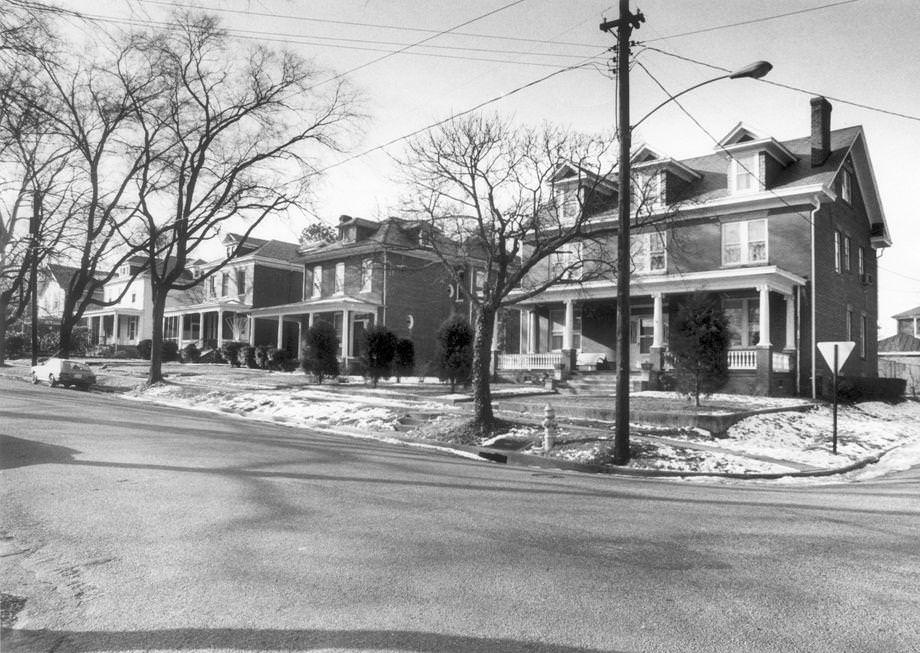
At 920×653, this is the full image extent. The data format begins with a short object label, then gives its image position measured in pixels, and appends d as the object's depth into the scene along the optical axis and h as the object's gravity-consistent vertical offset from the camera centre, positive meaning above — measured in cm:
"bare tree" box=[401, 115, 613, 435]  1580 +315
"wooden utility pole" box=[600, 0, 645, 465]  1286 +276
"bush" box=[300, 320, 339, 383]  2720 +3
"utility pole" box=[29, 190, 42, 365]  2815 +471
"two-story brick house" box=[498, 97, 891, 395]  2398 +352
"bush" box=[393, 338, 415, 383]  2685 -9
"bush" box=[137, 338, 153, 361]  4749 +15
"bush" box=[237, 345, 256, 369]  3744 -21
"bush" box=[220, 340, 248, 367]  3856 +6
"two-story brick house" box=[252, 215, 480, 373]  3619 +314
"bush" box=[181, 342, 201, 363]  4244 -14
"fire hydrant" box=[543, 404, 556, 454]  1450 -156
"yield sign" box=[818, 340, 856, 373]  1491 +18
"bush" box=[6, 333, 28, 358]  5212 +30
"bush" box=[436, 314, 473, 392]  2353 +11
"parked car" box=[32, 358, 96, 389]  2861 -96
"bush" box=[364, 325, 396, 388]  2580 +6
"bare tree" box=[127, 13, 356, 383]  2753 +750
